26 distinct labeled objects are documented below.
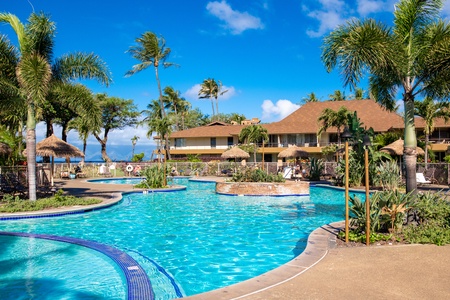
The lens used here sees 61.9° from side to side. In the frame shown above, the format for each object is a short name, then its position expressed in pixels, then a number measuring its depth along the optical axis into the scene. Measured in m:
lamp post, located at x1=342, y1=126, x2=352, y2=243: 7.92
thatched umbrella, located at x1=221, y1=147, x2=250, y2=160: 34.91
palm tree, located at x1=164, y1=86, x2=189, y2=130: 66.94
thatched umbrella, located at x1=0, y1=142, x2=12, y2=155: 21.12
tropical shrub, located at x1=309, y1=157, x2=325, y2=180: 28.09
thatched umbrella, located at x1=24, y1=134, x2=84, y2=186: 25.22
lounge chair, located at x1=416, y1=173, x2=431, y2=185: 21.50
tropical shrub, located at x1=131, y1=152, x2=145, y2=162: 49.74
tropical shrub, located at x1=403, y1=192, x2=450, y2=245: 7.83
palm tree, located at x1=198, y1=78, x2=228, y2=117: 71.56
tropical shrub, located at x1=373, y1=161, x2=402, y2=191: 19.61
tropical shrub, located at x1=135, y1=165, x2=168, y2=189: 23.27
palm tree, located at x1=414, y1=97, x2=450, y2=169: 29.30
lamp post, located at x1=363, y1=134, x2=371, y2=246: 7.73
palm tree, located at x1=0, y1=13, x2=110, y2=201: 13.61
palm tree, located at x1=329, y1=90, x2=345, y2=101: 57.84
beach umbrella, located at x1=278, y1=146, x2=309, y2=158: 31.84
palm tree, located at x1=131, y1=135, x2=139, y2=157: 74.19
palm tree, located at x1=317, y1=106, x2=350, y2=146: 33.28
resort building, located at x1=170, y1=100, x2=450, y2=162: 39.31
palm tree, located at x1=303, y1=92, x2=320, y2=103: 63.75
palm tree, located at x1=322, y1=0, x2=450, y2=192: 9.33
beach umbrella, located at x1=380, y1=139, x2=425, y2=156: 26.47
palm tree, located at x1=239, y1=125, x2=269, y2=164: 40.50
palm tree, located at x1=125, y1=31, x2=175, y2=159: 45.84
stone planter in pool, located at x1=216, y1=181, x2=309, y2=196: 20.17
